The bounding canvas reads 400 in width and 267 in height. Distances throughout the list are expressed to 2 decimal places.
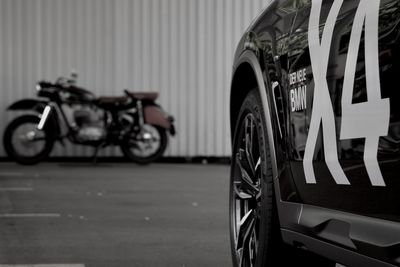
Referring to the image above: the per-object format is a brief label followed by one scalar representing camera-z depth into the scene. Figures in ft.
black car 9.40
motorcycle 52.63
